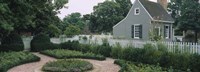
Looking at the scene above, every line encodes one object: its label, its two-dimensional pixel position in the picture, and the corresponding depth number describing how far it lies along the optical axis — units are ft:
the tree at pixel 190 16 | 93.97
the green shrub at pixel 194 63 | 43.80
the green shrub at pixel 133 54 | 55.26
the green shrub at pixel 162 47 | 52.54
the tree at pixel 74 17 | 266.81
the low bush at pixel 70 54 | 63.16
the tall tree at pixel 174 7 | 131.68
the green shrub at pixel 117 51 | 63.82
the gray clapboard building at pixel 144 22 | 94.73
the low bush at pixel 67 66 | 44.60
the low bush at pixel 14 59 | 47.80
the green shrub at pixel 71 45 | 79.83
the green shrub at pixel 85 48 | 75.15
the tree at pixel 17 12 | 52.41
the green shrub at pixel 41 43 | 83.92
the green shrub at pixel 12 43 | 73.00
